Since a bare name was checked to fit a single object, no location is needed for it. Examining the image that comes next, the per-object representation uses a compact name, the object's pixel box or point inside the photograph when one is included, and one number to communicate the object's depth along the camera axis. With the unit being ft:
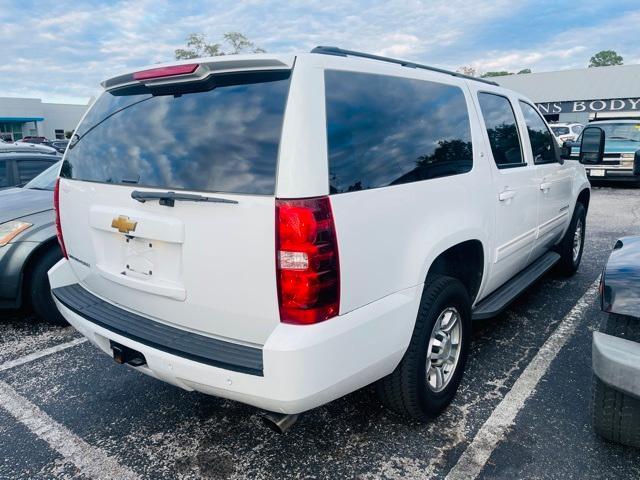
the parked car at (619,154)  41.42
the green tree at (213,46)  204.13
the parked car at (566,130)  74.16
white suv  6.33
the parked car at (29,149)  21.47
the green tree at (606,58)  373.81
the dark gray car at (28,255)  13.24
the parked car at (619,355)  6.72
